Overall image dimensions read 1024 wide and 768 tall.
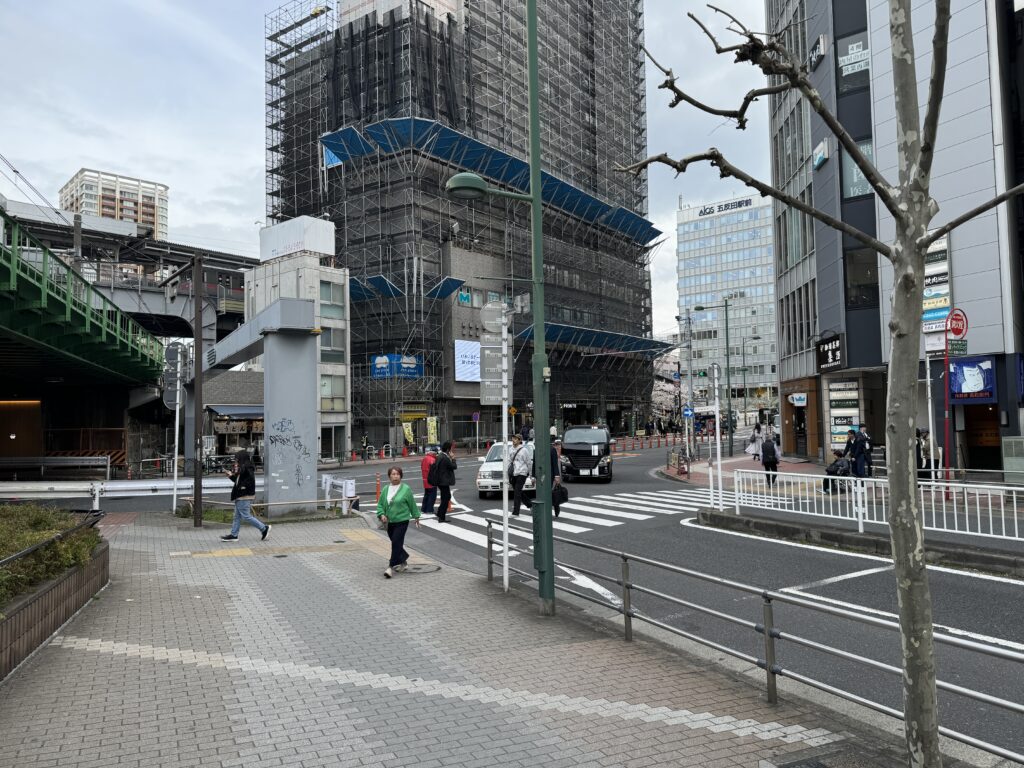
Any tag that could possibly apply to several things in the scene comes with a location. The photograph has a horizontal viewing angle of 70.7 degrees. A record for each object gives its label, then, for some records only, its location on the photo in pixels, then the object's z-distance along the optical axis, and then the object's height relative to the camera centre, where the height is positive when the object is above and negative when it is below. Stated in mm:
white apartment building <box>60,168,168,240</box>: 148000 +50142
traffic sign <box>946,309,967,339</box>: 18859 +2472
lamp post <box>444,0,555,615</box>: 7934 +733
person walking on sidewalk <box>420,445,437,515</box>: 17095 -1558
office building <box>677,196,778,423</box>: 124188 +24396
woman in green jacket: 10008 -1168
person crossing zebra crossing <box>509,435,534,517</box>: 14284 -826
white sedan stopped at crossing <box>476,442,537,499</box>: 20672 -1478
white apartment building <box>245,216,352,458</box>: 45906 +8926
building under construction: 51156 +19528
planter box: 5785 -1659
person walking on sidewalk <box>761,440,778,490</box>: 21922 -1030
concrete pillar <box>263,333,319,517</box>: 17297 +251
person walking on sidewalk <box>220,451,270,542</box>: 13531 -1151
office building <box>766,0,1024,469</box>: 21984 +6590
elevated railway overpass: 17000 +2935
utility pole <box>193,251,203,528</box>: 16453 +1097
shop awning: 42656 +1224
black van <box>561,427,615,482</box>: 25125 -1187
